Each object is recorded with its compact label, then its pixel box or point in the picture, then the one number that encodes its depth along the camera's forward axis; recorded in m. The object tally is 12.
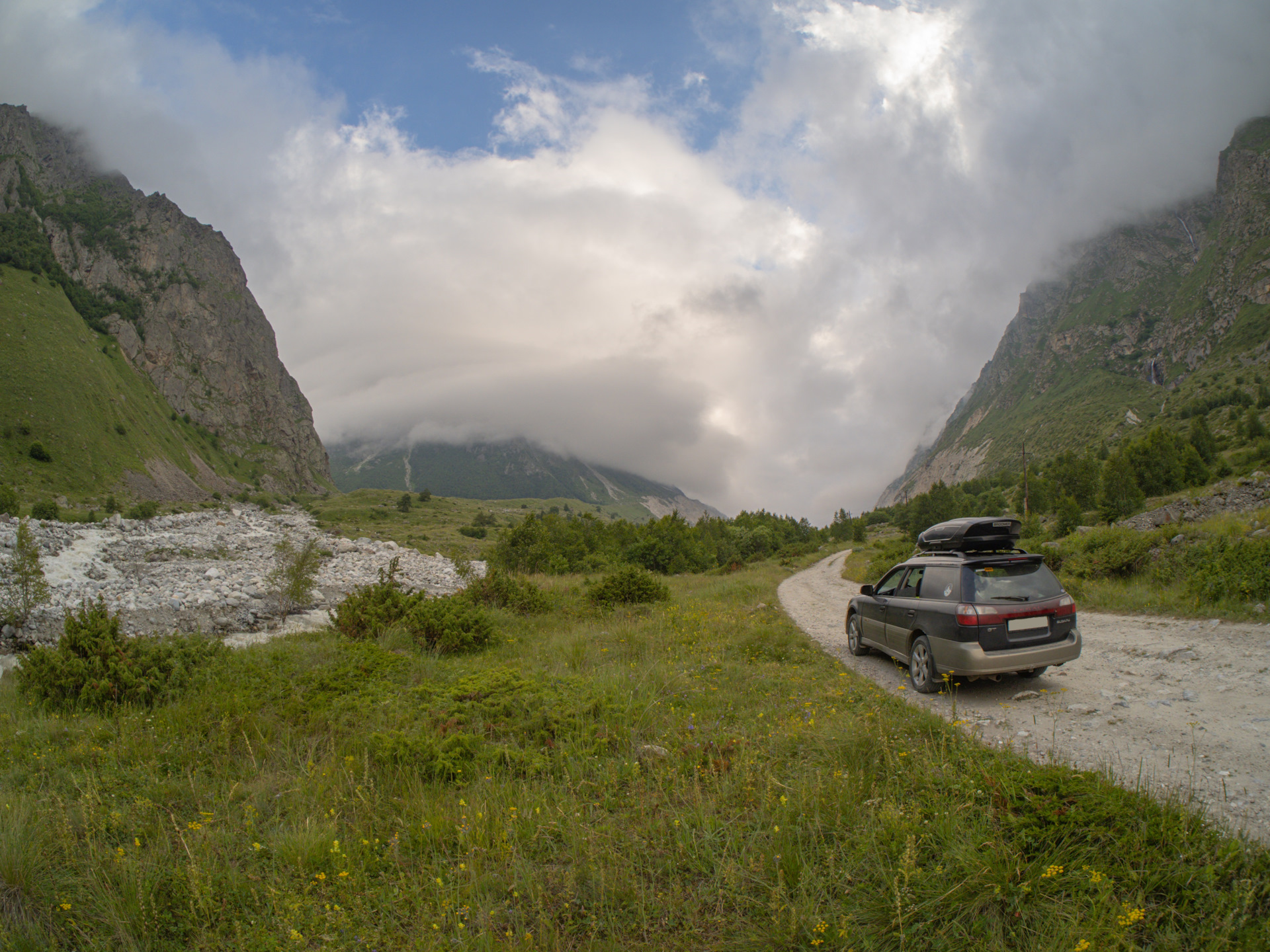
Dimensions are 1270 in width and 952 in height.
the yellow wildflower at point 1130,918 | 2.72
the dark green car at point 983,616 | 7.80
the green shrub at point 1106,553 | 15.36
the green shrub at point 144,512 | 47.03
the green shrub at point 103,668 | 7.67
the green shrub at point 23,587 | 15.64
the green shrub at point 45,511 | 37.75
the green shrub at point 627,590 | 18.28
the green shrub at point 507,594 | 16.72
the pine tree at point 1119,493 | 45.17
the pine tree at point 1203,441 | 59.09
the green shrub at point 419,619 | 11.68
